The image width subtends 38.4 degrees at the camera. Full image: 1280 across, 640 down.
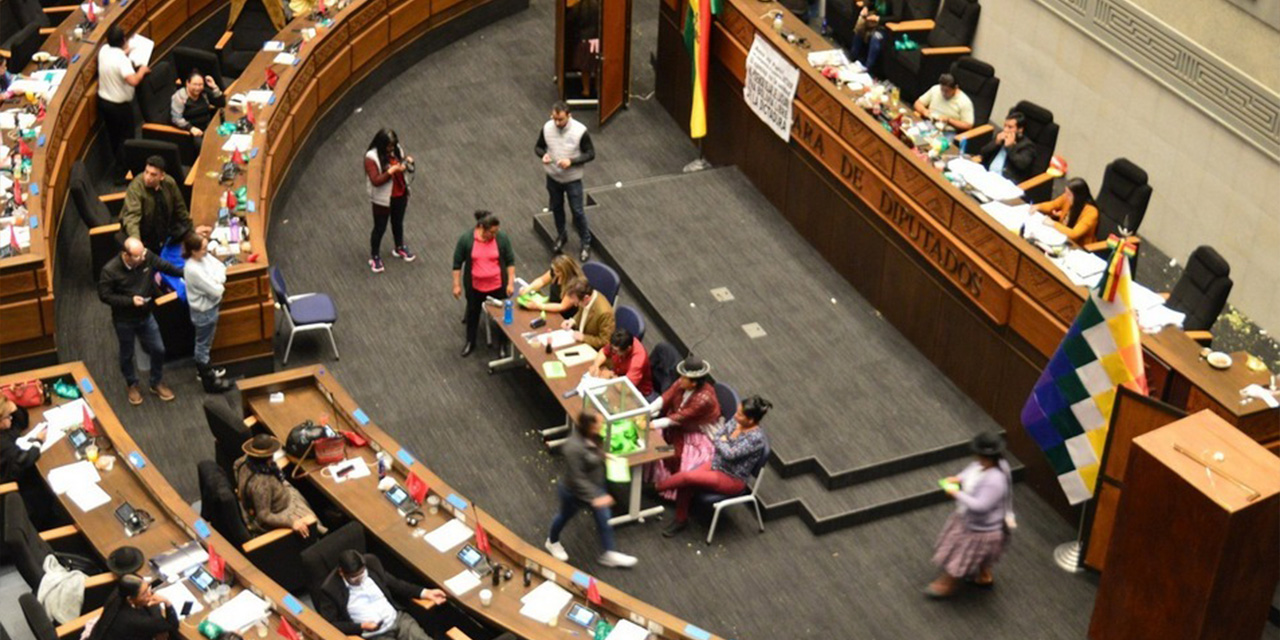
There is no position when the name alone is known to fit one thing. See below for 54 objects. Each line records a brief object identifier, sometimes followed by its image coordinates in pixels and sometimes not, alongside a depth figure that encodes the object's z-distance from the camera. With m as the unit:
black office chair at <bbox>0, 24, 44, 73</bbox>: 15.17
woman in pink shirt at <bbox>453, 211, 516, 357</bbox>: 12.78
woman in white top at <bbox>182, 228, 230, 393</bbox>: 11.98
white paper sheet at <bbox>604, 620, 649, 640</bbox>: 9.78
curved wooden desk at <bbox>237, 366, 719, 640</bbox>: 9.93
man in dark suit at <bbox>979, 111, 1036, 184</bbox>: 13.75
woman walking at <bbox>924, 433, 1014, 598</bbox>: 10.63
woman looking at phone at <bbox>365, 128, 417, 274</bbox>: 13.55
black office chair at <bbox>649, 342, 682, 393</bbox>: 12.13
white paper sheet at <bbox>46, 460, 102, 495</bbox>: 10.82
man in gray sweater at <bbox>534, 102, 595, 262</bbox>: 13.78
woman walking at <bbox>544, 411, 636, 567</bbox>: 10.77
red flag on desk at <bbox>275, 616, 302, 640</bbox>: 9.61
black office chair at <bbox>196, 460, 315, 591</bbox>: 10.45
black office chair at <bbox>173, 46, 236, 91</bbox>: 15.46
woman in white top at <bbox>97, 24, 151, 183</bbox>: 14.85
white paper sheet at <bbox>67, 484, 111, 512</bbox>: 10.70
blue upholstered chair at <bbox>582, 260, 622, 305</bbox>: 12.88
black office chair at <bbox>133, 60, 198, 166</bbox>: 14.70
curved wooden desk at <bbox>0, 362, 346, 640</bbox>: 9.85
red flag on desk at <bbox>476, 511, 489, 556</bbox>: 10.39
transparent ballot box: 11.41
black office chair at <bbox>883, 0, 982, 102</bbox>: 15.93
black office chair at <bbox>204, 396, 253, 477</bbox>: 10.95
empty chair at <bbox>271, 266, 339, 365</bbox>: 12.85
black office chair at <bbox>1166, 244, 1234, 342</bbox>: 11.92
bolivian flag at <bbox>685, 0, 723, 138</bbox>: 15.00
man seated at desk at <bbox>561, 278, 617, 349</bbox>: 12.34
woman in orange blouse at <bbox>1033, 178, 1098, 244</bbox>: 12.77
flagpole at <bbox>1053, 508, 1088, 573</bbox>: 11.45
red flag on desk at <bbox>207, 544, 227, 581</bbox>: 10.08
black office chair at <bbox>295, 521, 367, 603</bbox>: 10.09
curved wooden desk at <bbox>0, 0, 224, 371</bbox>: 12.22
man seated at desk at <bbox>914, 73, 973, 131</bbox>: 14.36
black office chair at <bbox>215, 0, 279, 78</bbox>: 16.23
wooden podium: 9.84
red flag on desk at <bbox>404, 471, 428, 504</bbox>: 10.79
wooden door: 15.83
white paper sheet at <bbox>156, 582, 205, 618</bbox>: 9.95
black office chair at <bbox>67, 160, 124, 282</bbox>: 13.30
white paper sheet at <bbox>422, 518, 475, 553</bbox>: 10.51
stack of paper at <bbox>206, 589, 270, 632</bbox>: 9.83
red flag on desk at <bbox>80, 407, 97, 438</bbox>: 11.24
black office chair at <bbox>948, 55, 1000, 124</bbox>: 14.98
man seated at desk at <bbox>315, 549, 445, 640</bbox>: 9.80
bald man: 11.89
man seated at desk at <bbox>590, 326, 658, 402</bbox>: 11.96
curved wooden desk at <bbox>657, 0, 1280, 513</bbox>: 11.46
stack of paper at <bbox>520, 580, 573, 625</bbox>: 10.02
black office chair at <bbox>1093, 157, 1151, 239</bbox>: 12.95
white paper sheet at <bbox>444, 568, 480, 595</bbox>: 10.20
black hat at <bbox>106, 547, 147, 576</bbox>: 9.77
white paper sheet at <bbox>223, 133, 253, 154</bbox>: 14.02
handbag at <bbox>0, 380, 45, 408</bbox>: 11.38
